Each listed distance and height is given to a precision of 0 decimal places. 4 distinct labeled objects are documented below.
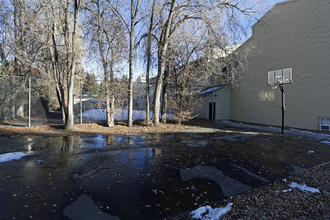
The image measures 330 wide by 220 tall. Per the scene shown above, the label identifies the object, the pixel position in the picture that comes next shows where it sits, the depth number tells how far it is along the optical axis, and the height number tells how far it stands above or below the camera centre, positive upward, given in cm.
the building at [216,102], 1672 +73
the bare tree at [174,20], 1021 +544
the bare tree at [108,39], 980 +402
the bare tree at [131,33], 1005 +439
